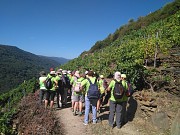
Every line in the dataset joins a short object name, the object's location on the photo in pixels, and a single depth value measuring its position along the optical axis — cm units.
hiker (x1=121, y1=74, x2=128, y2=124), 470
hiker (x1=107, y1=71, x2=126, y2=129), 463
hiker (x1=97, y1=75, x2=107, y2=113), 573
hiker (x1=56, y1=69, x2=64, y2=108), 613
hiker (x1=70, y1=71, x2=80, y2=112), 565
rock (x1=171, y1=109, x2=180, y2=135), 387
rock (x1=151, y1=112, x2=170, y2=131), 455
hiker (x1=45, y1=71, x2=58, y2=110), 592
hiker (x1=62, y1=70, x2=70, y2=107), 649
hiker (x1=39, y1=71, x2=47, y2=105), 593
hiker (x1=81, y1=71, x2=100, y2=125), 484
